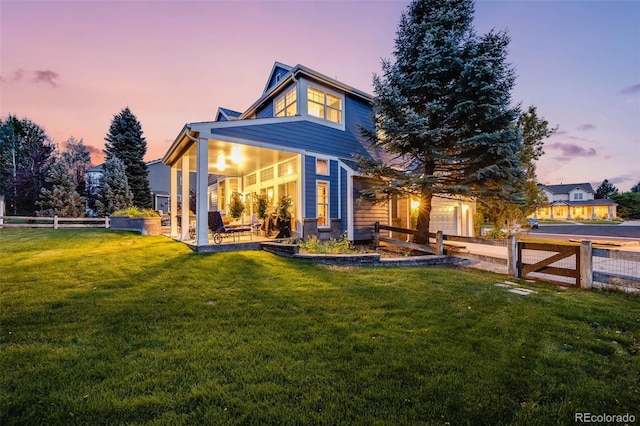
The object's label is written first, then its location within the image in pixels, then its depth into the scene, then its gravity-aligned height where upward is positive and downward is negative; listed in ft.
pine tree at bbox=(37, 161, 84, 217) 58.03 +4.40
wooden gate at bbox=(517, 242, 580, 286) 17.95 -3.84
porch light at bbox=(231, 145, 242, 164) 29.25 +7.11
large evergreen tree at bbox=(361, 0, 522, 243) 26.45 +11.02
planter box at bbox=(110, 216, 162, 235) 41.06 -1.43
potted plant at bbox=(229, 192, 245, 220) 36.70 +0.89
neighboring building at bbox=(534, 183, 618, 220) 143.04 +3.80
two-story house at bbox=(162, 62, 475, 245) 27.94 +7.45
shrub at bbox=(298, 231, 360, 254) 25.99 -3.42
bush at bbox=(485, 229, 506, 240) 43.46 -3.65
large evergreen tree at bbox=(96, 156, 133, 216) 64.39 +6.38
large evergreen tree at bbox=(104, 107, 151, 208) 76.54 +19.08
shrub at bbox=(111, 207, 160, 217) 43.37 +0.38
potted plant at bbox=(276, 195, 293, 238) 31.30 -0.35
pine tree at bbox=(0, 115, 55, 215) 67.42 +14.37
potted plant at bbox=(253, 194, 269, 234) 33.99 +0.54
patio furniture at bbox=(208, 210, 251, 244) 27.40 -1.30
